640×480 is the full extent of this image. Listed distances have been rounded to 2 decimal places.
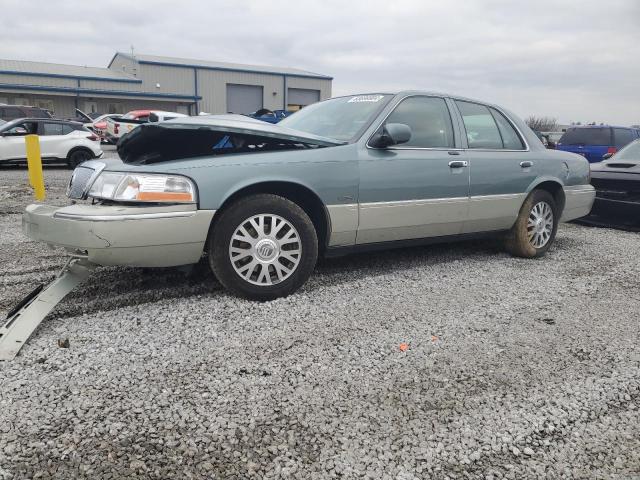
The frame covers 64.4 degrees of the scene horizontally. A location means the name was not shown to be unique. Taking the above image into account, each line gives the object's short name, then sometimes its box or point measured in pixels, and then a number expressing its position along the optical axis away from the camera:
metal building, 35.88
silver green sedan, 3.18
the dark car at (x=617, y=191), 6.85
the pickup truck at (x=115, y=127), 21.44
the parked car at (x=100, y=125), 22.50
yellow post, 8.21
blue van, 12.43
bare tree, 43.18
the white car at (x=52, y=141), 12.91
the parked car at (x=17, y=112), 18.64
